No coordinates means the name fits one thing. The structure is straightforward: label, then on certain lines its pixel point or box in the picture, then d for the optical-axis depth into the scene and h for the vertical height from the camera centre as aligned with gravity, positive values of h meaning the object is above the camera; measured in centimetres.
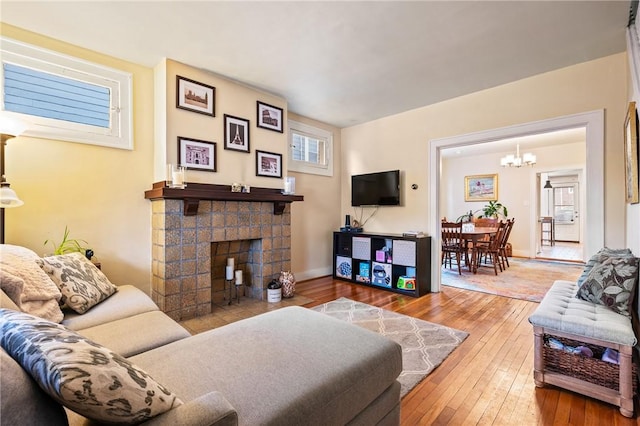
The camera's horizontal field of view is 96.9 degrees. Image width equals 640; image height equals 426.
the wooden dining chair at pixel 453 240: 511 -55
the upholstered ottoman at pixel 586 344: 157 -83
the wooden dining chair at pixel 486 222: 642 -25
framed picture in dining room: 721 +63
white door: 966 -2
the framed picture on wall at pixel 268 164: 358 +62
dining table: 494 -43
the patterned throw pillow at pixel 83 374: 63 -38
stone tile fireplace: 282 -37
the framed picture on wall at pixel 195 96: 294 +124
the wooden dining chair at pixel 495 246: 510 -64
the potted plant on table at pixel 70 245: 248 -30
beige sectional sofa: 73 -63
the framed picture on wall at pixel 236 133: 328 +93
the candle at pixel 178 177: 280 +35
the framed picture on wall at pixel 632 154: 203 +43
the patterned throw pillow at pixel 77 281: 179 -46
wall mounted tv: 433 +37
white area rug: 204 -112
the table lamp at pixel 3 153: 183 +44
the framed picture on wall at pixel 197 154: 295 +63
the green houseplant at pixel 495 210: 703 +4
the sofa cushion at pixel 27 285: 140 -39
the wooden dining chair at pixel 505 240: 546 -57
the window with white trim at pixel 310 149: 445 +105
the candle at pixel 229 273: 343 -74
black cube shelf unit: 382 -73
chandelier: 613 +113
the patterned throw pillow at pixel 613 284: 180 -48
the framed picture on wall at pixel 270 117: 358 +123
